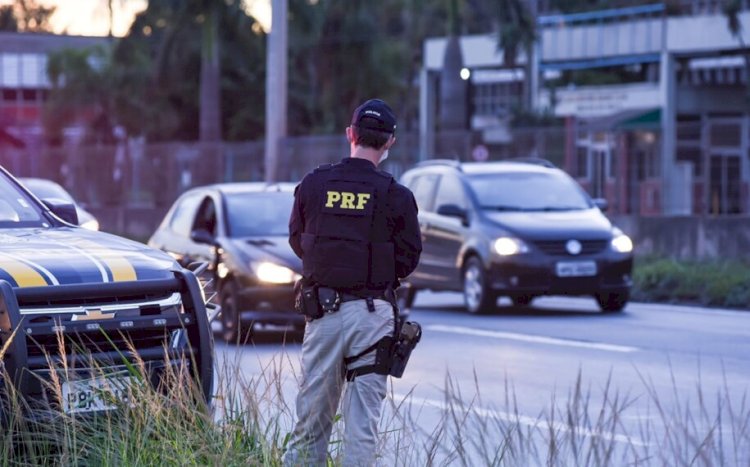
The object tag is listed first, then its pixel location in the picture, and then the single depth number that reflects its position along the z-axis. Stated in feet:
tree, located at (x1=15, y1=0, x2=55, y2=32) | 361.51
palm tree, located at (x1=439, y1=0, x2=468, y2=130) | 150.41
